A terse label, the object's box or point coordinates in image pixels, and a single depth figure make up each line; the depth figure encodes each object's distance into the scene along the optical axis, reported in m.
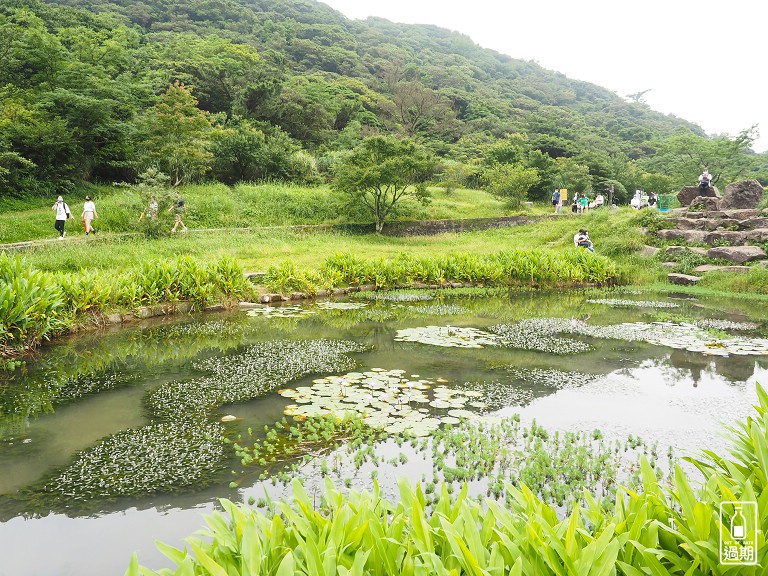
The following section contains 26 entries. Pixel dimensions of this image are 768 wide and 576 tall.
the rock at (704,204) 18.77
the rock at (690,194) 20.05
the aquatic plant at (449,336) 8.25
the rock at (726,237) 15.84
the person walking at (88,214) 16.23
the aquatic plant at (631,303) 11.84
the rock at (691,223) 17.28
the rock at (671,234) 17.06
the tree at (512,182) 30.25
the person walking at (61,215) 15.65
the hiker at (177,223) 16.99
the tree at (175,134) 20.72
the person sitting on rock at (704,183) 19.50
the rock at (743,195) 18.83
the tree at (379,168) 21.05
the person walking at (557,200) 29.12
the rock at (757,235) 15.65
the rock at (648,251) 16.50
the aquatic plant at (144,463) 3.91
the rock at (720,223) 16.78
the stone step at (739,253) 14.70
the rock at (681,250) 15.84
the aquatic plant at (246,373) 5.62
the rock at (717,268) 14.30
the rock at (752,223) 16.48
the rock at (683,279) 14.38
